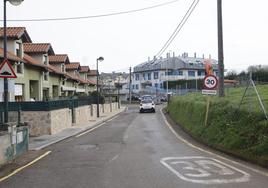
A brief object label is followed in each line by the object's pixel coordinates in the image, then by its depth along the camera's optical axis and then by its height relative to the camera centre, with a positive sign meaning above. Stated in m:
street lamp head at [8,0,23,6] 16.00 +3.04
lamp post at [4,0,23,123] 16.58 -0.09
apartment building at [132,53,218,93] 125.31 +6.11
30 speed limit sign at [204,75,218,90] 22.27 +0.52
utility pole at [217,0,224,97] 23.67 +2.23
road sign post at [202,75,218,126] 22.20 +0.38
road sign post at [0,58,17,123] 15.95 +0.80
